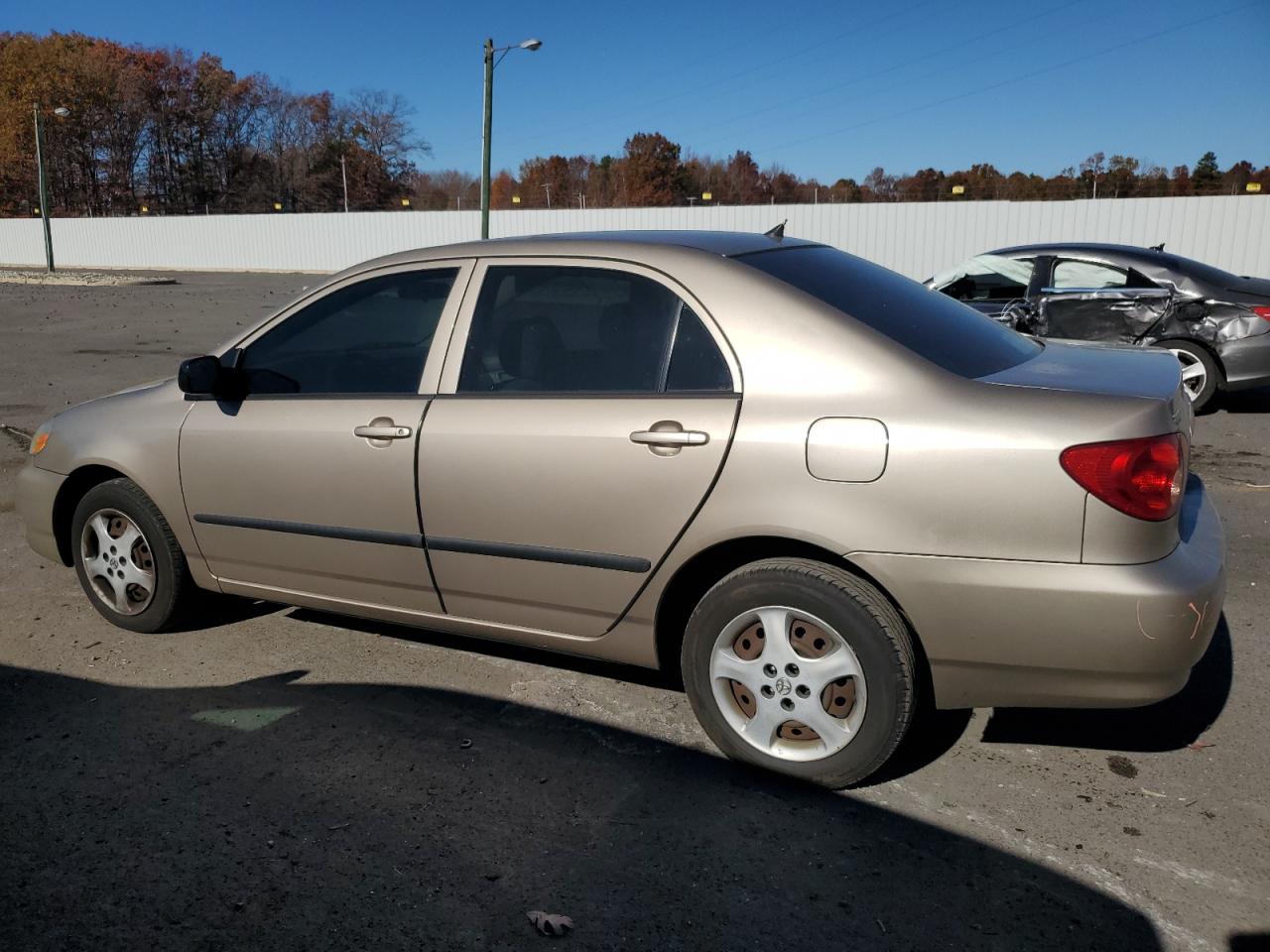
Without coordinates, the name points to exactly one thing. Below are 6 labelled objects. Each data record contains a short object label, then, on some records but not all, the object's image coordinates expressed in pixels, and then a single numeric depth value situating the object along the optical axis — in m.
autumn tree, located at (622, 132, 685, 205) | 91.62
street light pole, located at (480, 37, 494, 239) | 27.38
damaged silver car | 8.76
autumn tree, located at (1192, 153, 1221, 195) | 72.19
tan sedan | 2.77
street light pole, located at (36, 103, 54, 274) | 37.52
